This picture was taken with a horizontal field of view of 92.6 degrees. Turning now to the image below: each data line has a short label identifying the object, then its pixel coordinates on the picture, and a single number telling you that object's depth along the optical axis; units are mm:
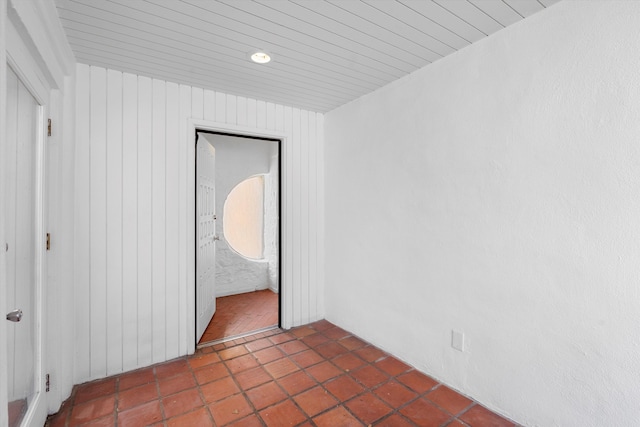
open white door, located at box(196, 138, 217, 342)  2909
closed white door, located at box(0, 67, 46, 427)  1359
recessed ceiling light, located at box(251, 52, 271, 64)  2141
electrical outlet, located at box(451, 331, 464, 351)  2129
